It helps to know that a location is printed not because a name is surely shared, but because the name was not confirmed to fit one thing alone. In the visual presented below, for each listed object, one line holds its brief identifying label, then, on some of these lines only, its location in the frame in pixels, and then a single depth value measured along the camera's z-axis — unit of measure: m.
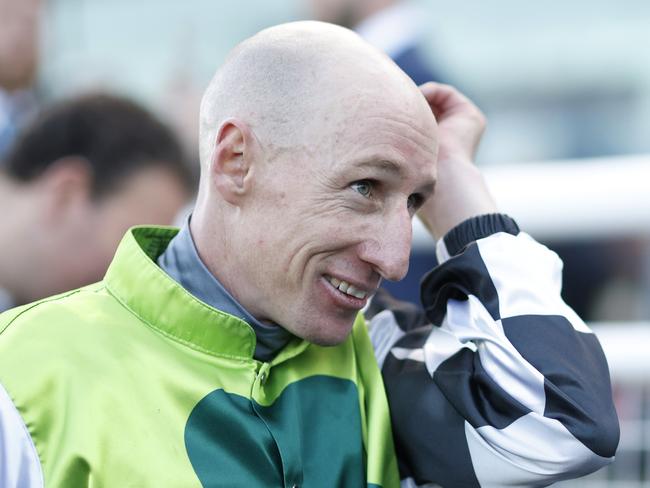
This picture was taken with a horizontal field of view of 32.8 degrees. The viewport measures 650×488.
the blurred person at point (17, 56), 3.98
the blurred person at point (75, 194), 2.93
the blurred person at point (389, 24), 3.71
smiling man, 1.67
